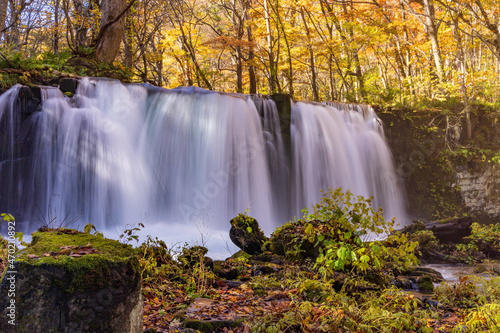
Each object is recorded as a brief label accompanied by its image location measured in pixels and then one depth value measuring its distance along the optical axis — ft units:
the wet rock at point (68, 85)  30.22
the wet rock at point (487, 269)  21.71
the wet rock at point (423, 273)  18.78
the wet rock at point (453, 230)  30.50
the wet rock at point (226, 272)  15.81
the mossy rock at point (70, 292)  6.64
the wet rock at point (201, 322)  9.61
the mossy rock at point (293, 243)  16.97
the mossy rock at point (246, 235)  20.95
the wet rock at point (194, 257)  15.42
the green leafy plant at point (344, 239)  11.95
